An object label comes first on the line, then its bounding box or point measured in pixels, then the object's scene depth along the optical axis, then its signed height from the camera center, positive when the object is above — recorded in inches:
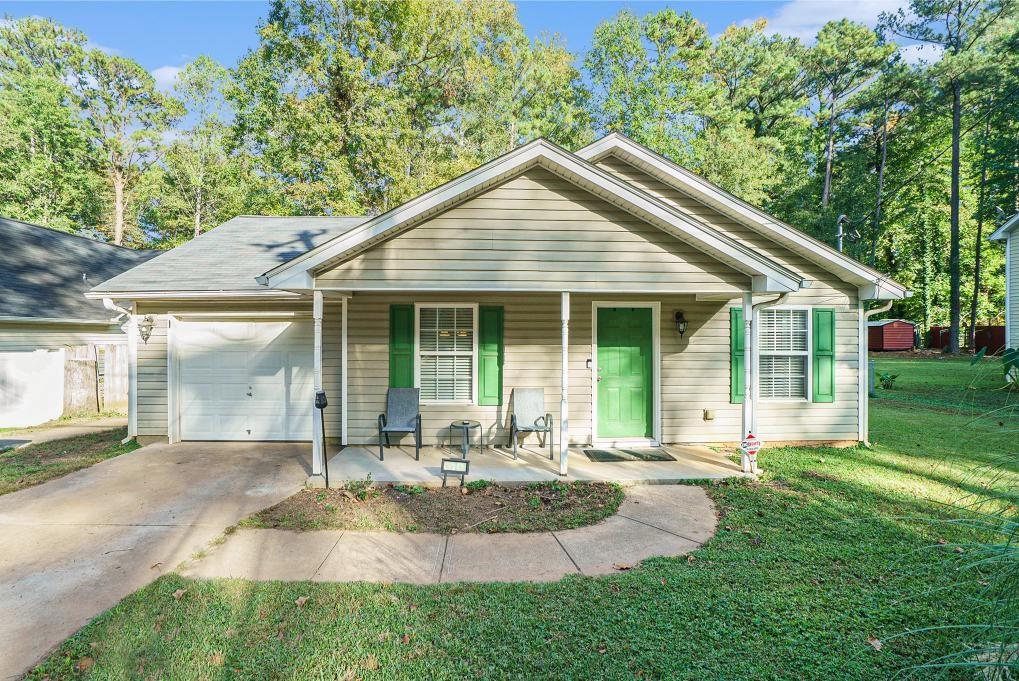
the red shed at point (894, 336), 1113.4 +13.3
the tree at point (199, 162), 983.0 +371.0
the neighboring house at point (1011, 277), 542.0 +75.3
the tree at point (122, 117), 954.7 +458.6
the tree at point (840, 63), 934.4 +554.9
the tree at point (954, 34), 851.4 +580.1
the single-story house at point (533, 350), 276.8 -4.8
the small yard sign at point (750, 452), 231.1 -53.3
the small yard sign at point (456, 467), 208.2 -54.2
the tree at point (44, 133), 786.2 +365.8
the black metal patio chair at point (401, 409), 267.0 -37.8
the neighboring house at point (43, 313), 369.7 +25.3
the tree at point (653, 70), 850.1 +501.8
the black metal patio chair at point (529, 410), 270.2 -38.7
